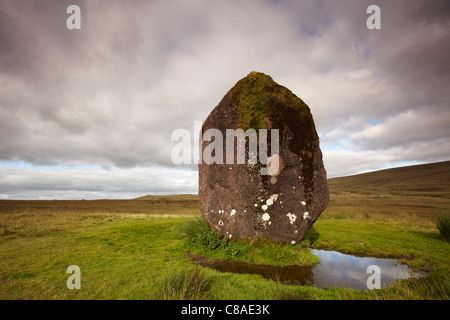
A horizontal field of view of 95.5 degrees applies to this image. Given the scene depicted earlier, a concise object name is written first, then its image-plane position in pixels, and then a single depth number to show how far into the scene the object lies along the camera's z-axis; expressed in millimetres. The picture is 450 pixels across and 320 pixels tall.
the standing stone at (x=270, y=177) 7715
